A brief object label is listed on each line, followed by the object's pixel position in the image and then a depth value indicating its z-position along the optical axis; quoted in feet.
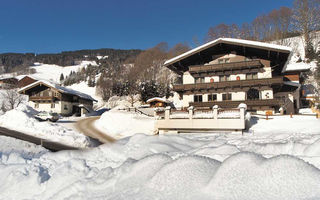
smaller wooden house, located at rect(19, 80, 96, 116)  139.89
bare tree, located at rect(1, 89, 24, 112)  140.86
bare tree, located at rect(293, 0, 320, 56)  159.74
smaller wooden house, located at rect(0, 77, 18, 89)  161.83
